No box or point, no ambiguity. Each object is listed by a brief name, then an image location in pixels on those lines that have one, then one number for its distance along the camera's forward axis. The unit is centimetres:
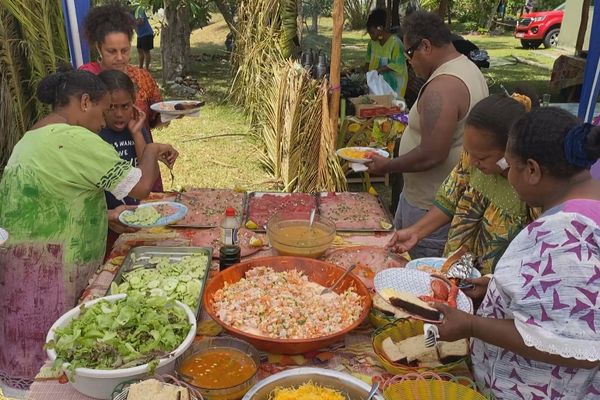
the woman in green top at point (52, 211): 237
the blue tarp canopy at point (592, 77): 480
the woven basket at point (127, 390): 156
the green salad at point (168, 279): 222
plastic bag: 666
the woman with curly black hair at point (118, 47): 367
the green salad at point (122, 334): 168
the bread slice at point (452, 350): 183
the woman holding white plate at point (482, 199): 221
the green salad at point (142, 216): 284
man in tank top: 309
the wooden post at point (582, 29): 1004
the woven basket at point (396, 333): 184
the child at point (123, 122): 312
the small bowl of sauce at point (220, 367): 163
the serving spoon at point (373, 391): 158
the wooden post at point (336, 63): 491
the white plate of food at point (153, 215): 283
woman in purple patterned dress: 136
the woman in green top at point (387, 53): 717
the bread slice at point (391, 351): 185
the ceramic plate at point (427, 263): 241
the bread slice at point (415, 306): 181
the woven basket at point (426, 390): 163
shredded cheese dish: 160
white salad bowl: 161
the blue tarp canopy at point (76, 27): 432
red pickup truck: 1647
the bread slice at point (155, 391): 153
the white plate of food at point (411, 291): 183
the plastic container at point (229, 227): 259
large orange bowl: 188
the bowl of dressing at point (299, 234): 259
